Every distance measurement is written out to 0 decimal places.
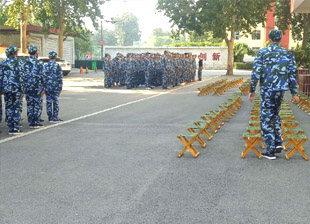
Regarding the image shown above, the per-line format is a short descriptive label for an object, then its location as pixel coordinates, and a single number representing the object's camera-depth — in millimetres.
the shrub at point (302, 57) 29066
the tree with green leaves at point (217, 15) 39812
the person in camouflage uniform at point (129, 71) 23688
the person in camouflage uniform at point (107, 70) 24641
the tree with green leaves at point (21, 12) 29844
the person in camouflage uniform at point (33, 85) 10062
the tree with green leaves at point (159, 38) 181000
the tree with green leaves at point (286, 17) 47031
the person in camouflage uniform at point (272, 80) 6969
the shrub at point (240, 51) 64562
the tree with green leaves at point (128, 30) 171750
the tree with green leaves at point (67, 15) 43719
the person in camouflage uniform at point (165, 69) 23338
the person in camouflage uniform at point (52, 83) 10992
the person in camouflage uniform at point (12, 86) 9250
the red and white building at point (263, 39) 76625
